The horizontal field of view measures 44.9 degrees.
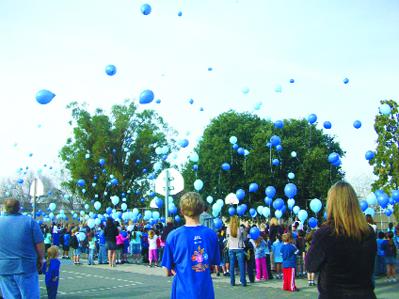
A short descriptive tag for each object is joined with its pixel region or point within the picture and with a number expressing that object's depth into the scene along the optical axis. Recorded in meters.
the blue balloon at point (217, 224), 17.43
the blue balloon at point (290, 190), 18.14
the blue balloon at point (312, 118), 17.60
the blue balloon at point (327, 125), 17.71
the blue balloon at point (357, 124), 16.55
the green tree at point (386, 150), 35.28
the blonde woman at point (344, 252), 3.46
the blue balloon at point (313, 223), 16.30
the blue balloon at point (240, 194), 21.01
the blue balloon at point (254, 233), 13.88
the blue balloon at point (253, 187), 21.37
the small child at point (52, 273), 7.97
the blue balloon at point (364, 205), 15.48
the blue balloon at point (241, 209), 19.30
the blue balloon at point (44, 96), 10.59
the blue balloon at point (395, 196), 17.44
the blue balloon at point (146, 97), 12.45
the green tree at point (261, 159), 39.53
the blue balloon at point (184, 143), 19.98
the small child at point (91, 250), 18.89
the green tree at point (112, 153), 44.00
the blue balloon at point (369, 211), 15.55
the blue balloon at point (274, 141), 20.39
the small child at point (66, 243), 20.64
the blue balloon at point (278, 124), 20.27
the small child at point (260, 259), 13.57
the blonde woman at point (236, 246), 12.31
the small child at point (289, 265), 11.56
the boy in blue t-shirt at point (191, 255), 4.44
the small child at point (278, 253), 13.50
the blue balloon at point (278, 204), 19.31
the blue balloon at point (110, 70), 12.32
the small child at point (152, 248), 17.95
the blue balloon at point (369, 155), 16.70
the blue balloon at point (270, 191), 20.27
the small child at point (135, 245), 20.22
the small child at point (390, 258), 13.00
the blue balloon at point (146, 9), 11.59
